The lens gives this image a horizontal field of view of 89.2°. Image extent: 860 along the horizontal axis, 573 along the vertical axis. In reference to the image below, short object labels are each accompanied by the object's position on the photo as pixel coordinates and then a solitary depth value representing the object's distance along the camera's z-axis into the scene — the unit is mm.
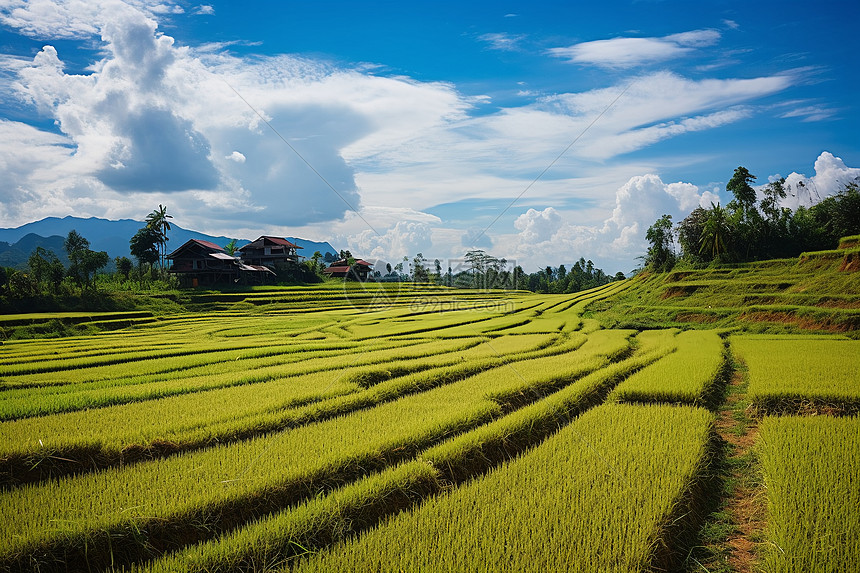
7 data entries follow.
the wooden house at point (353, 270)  53594
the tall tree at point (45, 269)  28875
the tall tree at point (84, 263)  31797
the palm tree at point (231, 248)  49875
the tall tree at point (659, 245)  39750
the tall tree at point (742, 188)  41469
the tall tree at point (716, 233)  32375
